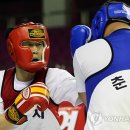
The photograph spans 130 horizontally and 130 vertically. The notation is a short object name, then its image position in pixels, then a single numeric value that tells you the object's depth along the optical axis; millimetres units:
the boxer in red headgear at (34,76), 2731
